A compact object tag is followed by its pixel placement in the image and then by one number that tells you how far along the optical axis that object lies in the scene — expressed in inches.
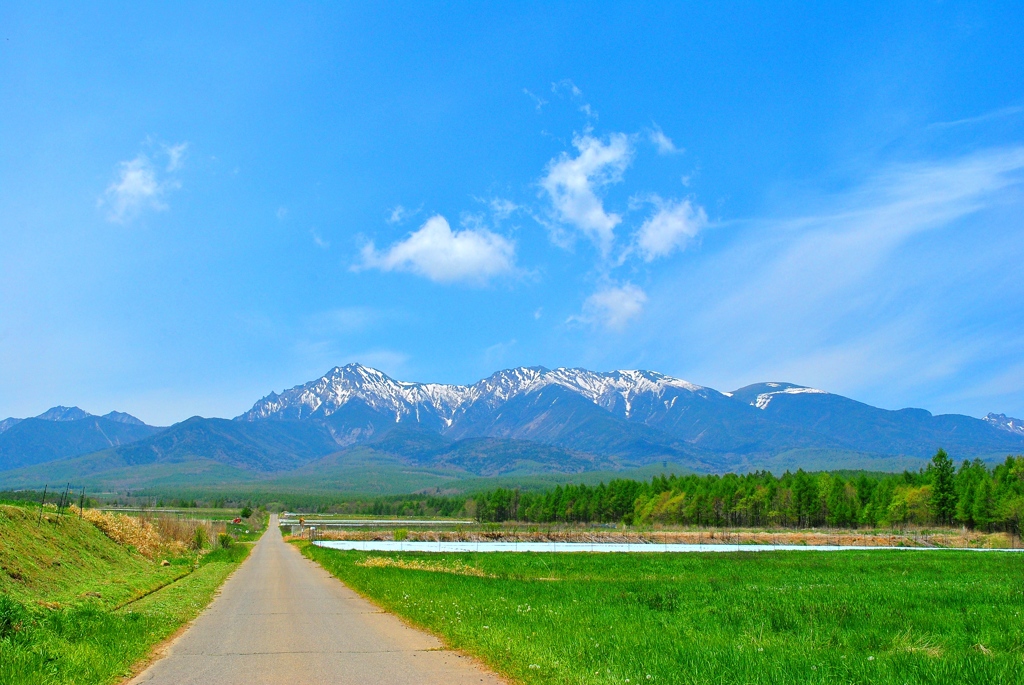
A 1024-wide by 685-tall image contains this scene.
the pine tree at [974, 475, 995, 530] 3909.9
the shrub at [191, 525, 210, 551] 2556.6
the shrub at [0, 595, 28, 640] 480.5
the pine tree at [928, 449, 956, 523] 4254.4
